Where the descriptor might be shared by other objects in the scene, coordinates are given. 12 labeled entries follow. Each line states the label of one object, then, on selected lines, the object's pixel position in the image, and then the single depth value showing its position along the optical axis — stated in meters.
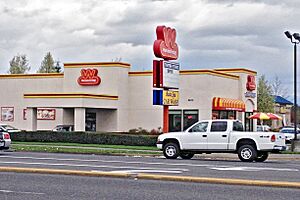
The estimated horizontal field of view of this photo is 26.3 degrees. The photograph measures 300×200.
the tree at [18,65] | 94.94
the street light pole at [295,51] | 35.50
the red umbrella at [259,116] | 56.40
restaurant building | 54.50
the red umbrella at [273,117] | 56.27
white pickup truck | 26.52
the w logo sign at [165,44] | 41.41
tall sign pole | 40.41
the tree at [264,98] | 92.06
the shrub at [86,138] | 41.47
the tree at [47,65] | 98.12
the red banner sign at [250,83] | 62.50
